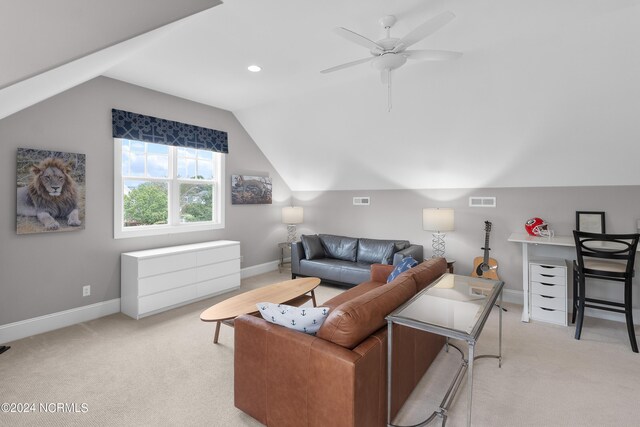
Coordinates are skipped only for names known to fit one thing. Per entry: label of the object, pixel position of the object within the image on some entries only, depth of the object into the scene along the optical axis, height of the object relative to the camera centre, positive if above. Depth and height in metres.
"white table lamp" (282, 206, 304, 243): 5.86 -0.08
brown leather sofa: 1.54 -0.86
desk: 3.47 -0.47
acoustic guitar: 4.25 -0.75
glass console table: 1.63 -0.62
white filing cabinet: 3.40 -0.89
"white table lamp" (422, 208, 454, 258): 4.32 -0.12
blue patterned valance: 3.86 +1.10
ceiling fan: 2.07 +1.20
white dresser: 3.66 -0.84
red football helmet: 3.86 -0.21
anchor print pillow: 1.79 -0.63
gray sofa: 4.67 -0.73
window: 4.04 +0.32
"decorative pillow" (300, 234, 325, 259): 5.29 -0.62
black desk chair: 2.88 -0.56
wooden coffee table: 2.81 -0.91
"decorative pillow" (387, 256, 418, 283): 3.08 -0.56
